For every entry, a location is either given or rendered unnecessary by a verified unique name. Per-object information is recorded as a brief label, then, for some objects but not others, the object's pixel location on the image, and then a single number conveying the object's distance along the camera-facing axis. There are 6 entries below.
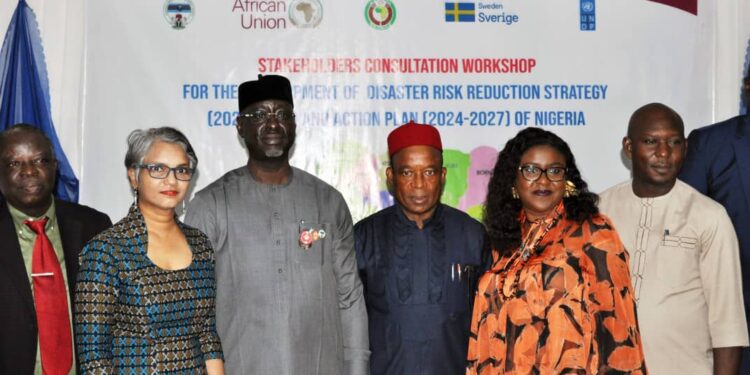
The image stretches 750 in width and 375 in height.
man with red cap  3.41
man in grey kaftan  3.40
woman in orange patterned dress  2.93
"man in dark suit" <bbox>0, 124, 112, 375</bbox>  3.24
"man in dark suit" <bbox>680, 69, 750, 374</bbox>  3.96
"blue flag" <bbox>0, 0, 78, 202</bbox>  4.67
